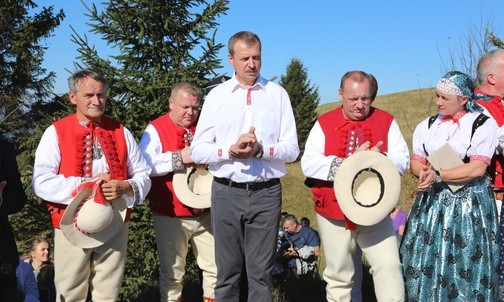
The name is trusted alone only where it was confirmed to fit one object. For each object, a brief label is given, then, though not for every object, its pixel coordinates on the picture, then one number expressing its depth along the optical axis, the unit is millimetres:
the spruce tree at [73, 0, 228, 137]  5637
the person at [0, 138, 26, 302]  3439
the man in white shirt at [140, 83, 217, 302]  4477
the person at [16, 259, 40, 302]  4641
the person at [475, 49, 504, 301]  4133
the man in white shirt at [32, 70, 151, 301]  3727
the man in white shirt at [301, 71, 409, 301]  3939
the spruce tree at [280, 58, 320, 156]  32803
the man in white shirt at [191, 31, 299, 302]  3811
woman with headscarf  3887
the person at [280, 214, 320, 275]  6934
